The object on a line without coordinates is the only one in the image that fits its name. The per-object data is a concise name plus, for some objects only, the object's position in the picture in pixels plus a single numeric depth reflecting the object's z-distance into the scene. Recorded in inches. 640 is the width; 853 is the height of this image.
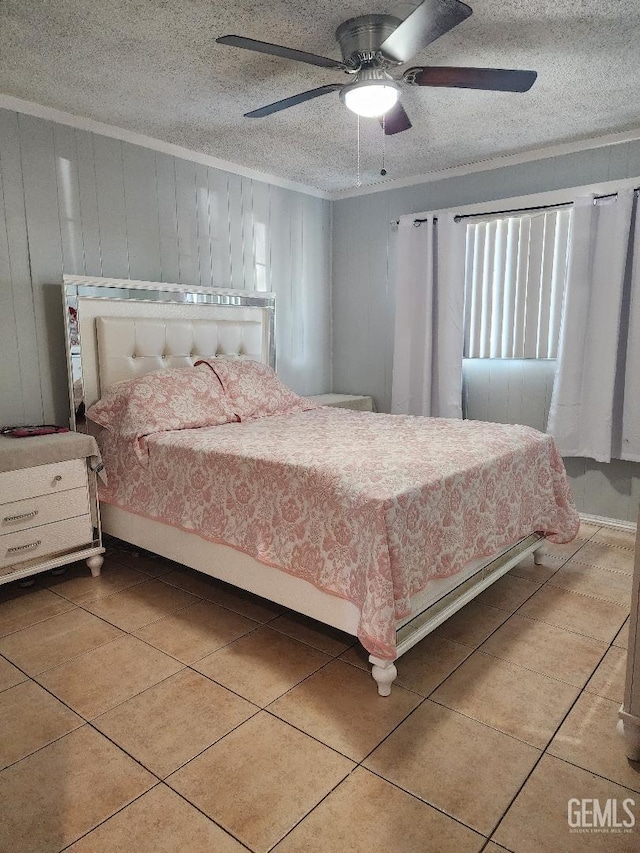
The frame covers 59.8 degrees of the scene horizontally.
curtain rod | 135.3
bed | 75.6
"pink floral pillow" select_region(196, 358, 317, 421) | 132.3
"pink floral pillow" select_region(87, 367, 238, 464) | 113.0
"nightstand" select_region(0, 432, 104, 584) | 100.6
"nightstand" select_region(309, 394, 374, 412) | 171.3
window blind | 146.3
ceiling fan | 73.2
